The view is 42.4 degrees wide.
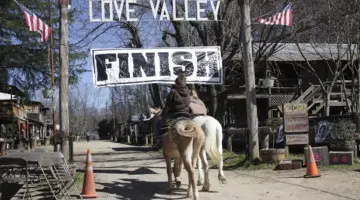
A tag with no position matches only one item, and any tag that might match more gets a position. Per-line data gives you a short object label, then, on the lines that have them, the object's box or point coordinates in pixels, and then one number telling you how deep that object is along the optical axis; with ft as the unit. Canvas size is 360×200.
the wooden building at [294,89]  94.58
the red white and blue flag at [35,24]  50.67
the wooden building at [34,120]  169.37
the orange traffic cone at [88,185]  31.89
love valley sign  45.25
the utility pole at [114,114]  225.56
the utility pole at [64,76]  40.65
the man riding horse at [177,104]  32.55
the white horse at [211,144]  33.53
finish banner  45.27
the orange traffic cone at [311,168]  37.70
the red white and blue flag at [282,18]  48.81
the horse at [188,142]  29.30
